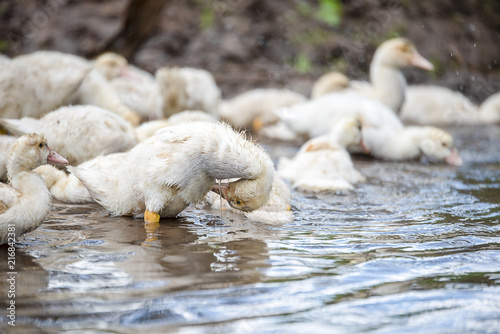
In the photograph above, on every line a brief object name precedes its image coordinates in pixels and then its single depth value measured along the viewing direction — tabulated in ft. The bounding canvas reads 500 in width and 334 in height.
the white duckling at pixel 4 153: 36.94
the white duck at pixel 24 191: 27.14
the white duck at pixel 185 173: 31.30
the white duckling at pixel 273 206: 35.17
